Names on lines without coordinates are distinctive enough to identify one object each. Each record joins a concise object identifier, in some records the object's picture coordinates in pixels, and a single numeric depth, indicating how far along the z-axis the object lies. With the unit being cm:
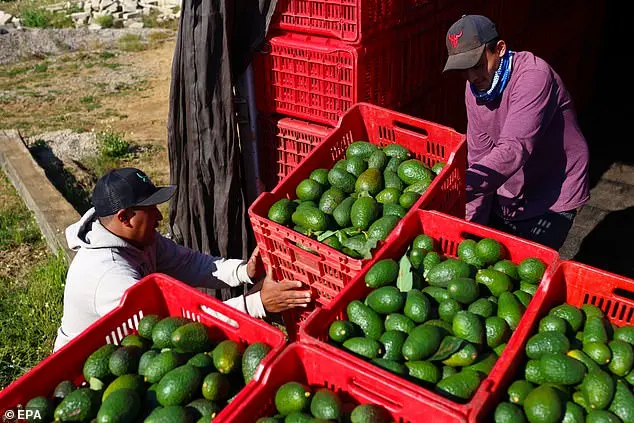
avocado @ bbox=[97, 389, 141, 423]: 215
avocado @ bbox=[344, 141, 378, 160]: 348
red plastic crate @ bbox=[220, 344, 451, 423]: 206
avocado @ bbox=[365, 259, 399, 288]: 260
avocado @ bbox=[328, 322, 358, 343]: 236
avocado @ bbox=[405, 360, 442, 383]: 222
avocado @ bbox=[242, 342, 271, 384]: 234
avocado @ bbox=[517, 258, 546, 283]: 263
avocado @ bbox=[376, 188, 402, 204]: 315
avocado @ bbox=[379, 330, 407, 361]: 233
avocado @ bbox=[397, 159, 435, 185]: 318
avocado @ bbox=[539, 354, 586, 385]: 217
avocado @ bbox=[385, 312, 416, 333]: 243
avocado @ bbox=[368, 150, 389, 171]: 340
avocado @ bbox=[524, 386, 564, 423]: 203
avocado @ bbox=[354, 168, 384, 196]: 322
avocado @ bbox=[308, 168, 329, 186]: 333
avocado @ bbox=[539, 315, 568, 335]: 235
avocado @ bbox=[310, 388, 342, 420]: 210
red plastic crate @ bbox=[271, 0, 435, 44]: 373
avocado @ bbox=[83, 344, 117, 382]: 242
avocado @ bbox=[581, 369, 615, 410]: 211
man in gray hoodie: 304
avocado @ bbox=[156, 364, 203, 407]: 224
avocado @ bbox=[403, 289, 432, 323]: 248
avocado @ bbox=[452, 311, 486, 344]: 234
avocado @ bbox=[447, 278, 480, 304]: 253
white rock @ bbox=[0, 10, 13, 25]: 1720
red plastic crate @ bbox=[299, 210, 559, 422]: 199
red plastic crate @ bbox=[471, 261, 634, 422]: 244
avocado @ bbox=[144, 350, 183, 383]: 237
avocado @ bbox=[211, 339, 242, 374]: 239
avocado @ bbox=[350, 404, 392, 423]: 207
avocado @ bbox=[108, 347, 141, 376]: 241
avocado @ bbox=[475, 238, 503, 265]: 273
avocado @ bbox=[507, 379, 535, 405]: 212
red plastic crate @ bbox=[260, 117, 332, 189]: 414
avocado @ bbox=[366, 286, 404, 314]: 250
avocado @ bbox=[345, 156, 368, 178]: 338
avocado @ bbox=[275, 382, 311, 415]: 214
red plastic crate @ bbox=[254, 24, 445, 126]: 387
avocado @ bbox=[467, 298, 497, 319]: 247
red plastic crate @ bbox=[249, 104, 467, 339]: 282
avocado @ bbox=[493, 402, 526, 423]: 202
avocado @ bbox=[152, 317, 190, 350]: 251
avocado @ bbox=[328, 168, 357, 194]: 329
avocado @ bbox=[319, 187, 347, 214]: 318
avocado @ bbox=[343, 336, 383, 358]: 230
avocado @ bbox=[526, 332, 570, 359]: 226
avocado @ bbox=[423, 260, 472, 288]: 265
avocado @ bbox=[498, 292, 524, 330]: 245
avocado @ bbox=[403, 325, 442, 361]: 230
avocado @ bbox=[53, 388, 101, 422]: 223
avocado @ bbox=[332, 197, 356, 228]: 309
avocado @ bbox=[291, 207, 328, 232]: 299
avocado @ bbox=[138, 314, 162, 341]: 260
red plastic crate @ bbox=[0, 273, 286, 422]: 232
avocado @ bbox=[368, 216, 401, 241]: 290
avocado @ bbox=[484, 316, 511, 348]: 239
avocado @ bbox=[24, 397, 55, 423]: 224
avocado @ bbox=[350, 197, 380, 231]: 301
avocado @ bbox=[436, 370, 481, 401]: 214
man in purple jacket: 340
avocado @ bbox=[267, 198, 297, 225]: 304
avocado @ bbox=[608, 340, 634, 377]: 225
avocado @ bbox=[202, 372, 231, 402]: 228
